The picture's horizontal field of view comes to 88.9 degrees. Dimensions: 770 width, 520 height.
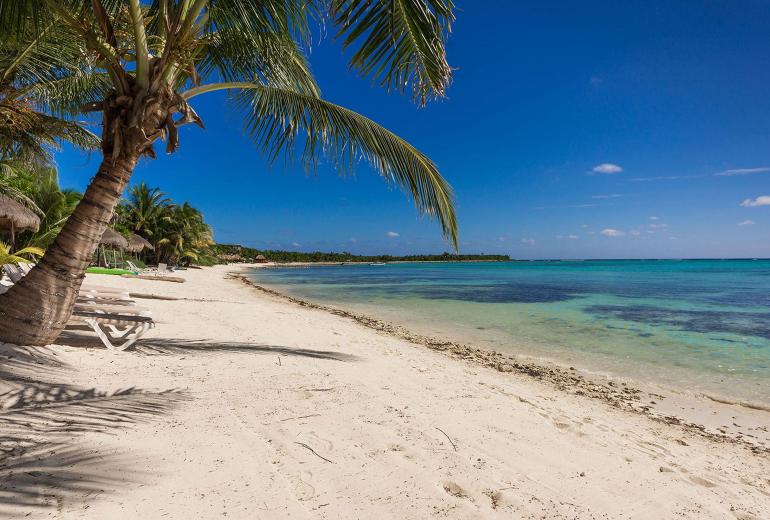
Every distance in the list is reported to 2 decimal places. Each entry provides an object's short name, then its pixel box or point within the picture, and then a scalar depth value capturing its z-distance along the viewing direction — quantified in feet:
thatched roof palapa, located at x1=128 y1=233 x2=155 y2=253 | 74.90
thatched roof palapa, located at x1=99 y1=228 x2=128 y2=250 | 58.85
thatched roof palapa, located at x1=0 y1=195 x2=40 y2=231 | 32.65
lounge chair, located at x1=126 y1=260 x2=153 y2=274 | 73.44
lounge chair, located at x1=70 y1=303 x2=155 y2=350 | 13.50
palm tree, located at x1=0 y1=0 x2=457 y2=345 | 10.89
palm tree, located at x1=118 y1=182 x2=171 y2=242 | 100.58
